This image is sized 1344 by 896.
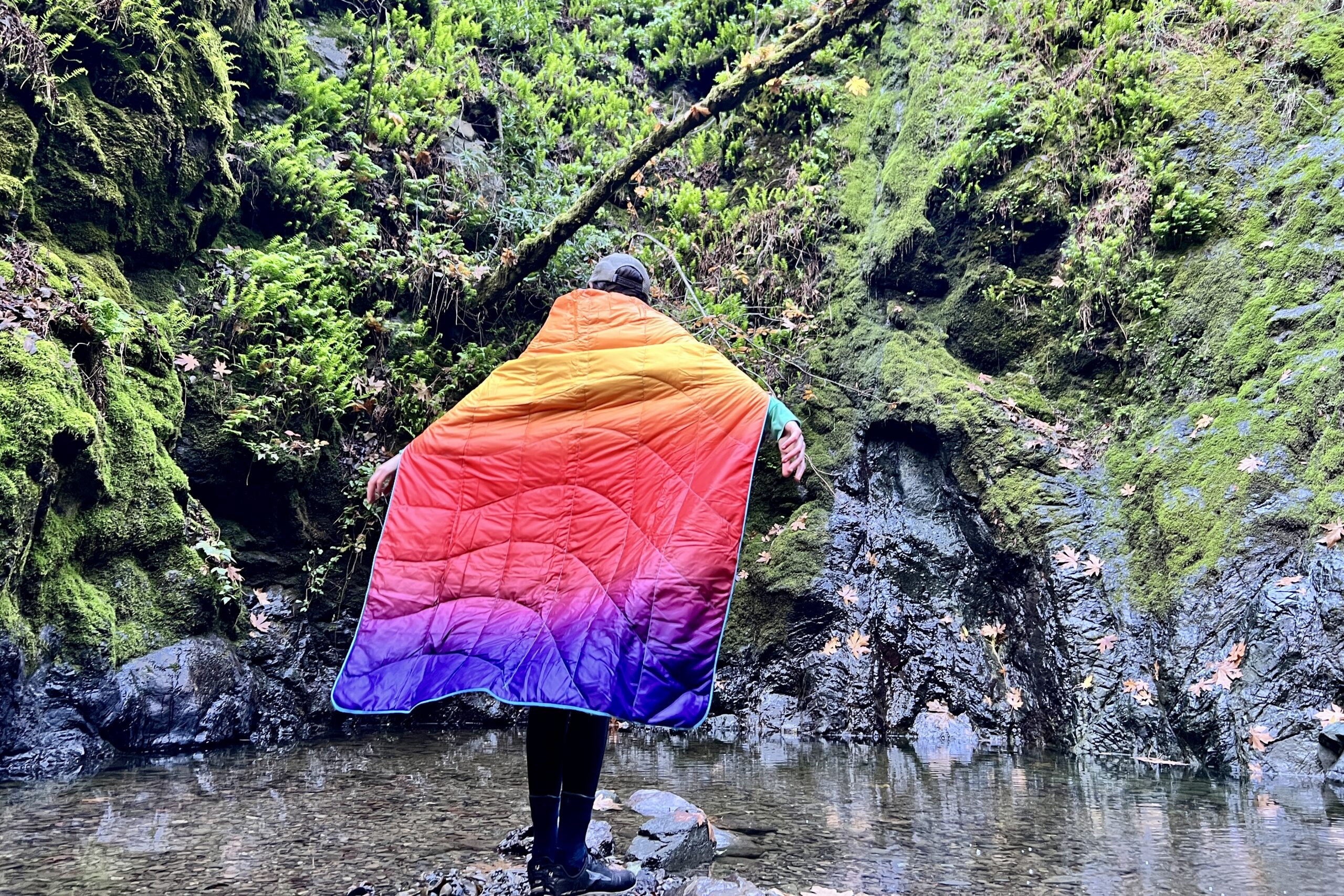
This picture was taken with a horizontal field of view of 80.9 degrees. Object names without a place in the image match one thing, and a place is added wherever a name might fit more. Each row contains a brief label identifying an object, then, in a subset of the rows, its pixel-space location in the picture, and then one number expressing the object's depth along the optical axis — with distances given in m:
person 2.69
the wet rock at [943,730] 5.80
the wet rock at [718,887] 2.62
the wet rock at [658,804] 3.54
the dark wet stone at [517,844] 3.21
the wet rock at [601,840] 3.21
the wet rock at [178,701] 4.58
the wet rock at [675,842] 3.12
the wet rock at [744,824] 3.67
